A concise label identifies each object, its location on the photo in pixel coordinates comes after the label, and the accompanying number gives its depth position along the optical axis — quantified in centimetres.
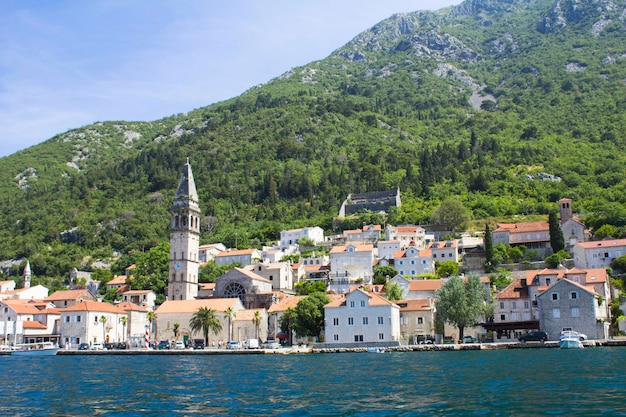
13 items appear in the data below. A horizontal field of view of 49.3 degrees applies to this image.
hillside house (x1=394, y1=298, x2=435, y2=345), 7469
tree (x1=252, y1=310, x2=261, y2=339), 8364
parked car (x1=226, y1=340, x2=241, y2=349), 7906
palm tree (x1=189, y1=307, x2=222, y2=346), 8214
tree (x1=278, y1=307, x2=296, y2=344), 7806
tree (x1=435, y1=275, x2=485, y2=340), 7050
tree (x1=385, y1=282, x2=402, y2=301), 8175
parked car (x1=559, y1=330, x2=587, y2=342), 6500
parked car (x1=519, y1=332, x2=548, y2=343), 6775
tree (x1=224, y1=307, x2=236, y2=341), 8406
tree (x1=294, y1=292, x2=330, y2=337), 7625
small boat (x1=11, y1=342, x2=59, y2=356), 7844
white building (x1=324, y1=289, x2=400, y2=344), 7225
